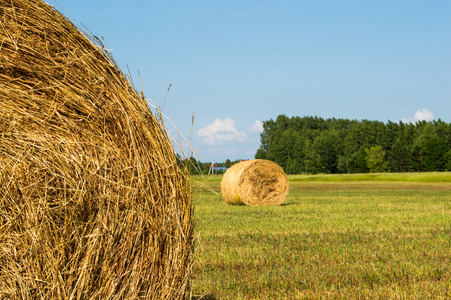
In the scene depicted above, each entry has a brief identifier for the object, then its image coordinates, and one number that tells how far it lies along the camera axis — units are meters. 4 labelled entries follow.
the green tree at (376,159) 76.25
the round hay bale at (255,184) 16.50
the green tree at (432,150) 69.69
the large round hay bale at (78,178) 3.82
